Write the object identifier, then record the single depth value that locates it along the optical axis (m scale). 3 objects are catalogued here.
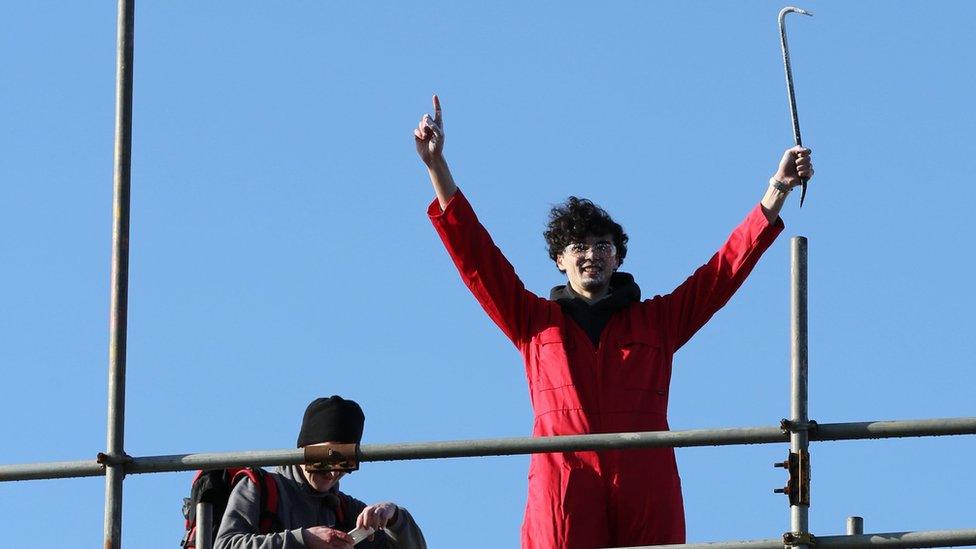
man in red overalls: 17.87
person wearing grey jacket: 16.45
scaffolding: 15.54
